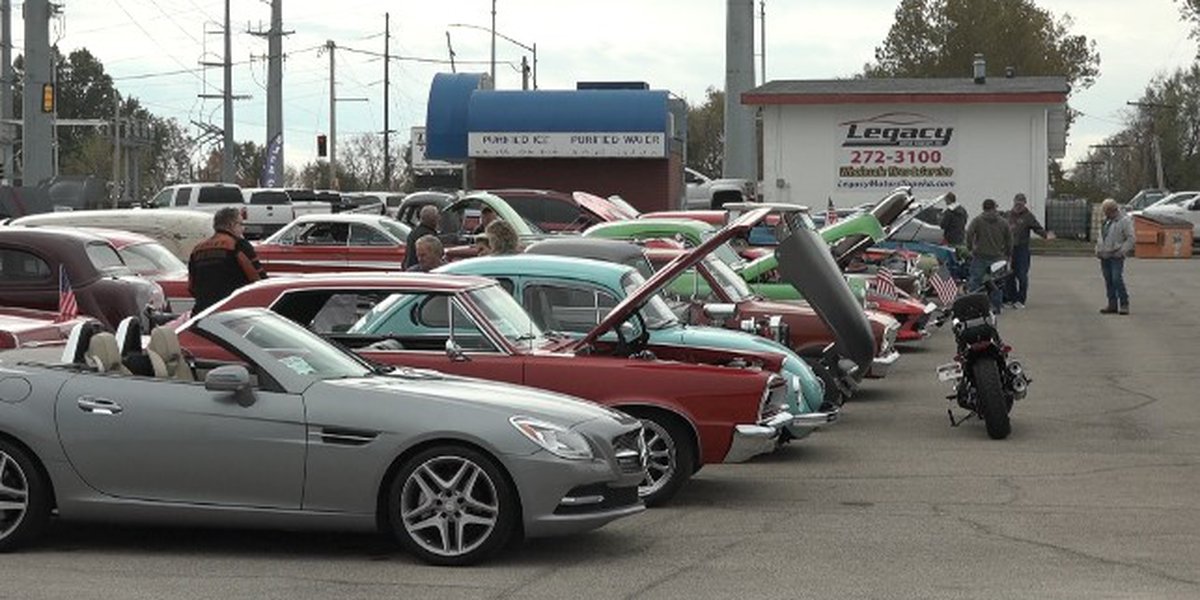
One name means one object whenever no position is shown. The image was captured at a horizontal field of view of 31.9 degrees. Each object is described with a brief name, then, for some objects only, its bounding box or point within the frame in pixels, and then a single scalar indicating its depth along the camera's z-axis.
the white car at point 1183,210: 56.56
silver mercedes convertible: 9.91
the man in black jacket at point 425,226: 21.19
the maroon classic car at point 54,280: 18.86
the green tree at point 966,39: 91.81
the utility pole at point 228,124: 60.34
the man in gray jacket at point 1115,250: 30.05
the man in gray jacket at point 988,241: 29.27
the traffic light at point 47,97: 39.50
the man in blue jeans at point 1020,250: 31.23
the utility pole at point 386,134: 100.06
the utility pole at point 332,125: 90.75
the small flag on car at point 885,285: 23.11
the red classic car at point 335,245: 29.92
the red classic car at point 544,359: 12.04
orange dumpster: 50.50
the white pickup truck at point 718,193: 51.34
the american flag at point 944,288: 27.04
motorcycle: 16.00
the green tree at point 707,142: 115.62
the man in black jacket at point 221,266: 18.02
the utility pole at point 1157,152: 106.12
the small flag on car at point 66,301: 16.84
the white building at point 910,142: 50.91
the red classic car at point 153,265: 22.14
